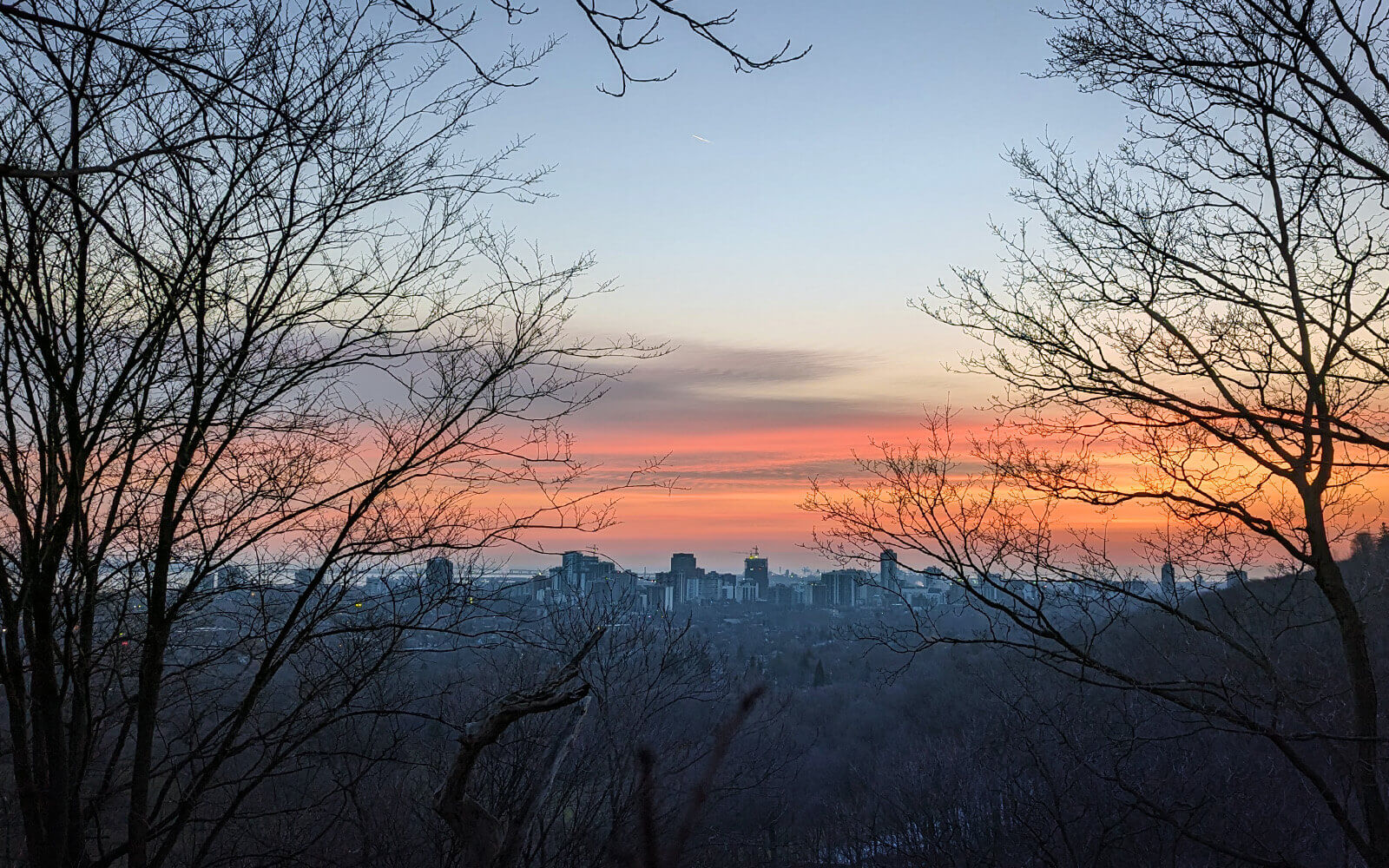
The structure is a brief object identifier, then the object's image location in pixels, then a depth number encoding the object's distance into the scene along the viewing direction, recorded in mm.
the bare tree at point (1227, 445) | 5395
